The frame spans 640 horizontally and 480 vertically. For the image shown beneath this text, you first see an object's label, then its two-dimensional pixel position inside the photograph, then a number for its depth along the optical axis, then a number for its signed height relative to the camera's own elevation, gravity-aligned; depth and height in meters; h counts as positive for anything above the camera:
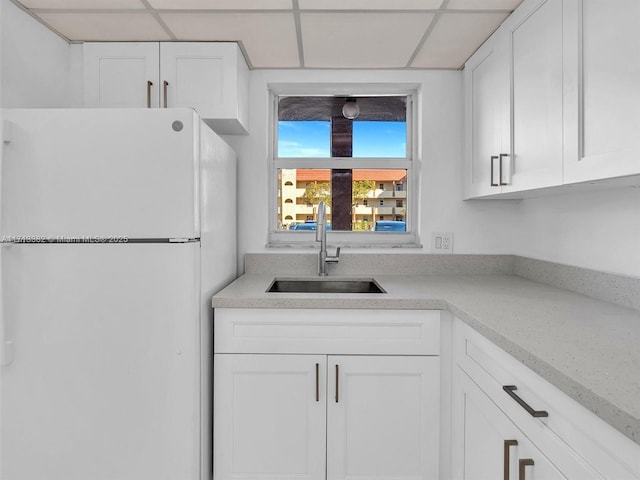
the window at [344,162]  2.28 +0.45
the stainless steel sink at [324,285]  2.04 -0.28
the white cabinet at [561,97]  1.00 +0.46
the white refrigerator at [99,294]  1.35 -0.21
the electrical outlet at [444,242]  2.17 -0.04
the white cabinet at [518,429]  0.69 -0.46
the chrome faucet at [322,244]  2.01 -0.05
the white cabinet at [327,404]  1.49 -0.68
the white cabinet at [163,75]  1.81 +0.79
